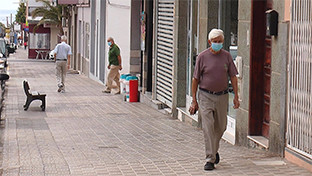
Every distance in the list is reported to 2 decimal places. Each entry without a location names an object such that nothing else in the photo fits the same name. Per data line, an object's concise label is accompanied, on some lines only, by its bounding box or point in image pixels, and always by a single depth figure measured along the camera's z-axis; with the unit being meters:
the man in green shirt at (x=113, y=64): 23.50
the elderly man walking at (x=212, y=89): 9.20
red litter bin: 20.77
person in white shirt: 24.03
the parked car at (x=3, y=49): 34.47
